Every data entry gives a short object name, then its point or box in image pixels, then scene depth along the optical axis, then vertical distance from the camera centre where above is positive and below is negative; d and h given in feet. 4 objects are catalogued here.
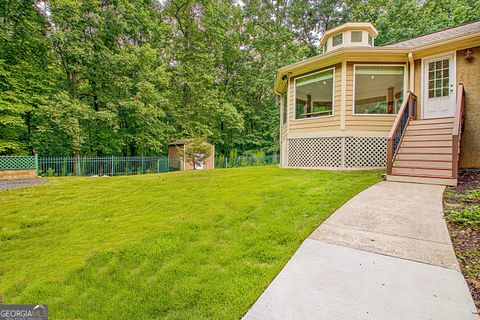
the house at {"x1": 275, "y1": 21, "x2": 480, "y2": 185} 20.25 +5.70
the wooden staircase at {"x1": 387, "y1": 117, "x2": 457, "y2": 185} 17.93 +0.40
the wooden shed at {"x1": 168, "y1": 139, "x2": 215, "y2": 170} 47.01 -0.21
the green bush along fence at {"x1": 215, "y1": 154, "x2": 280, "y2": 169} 61.57 -0.96
